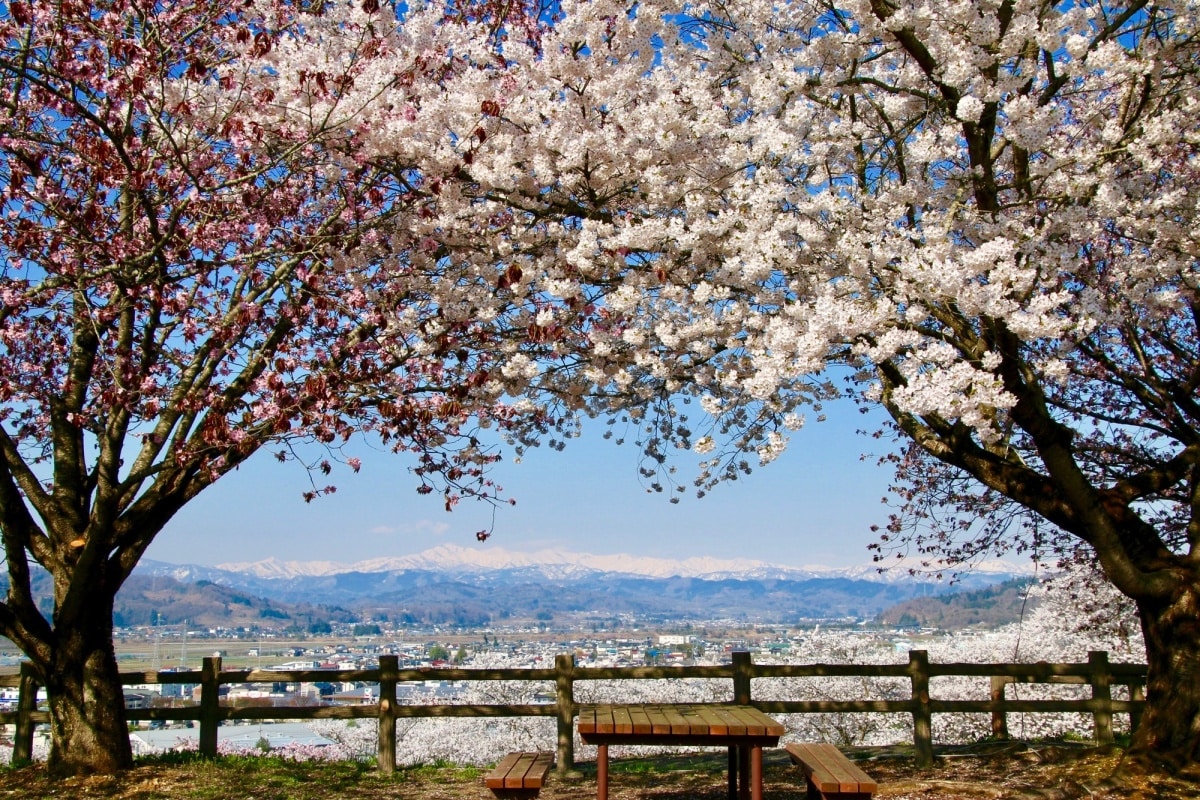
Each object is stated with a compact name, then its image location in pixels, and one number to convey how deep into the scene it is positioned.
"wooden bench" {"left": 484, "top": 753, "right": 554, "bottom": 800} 5.74
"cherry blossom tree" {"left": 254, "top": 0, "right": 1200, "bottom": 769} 6.38
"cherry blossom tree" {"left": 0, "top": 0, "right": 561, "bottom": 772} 7.23
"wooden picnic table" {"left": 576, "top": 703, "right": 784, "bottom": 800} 5.50
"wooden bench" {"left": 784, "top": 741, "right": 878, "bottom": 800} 5.21
